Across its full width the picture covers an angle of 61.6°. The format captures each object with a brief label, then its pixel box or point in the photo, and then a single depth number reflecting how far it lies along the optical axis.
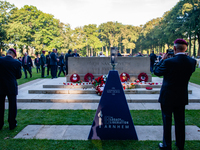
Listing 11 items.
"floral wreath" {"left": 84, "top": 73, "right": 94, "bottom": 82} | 10.07
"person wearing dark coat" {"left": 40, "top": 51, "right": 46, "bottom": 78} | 15.01
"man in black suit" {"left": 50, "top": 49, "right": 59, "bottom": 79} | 12.30
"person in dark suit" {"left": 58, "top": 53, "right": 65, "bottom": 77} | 14.45
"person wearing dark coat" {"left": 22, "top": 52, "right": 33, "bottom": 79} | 14.11
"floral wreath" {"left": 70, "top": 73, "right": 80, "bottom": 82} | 10.05
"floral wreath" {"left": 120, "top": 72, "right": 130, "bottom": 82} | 10.01
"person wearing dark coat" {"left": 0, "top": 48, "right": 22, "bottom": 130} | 4.51
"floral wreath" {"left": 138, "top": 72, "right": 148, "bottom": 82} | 10.17
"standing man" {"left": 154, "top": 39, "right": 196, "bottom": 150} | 3.20
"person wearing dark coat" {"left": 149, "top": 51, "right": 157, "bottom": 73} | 16.05
